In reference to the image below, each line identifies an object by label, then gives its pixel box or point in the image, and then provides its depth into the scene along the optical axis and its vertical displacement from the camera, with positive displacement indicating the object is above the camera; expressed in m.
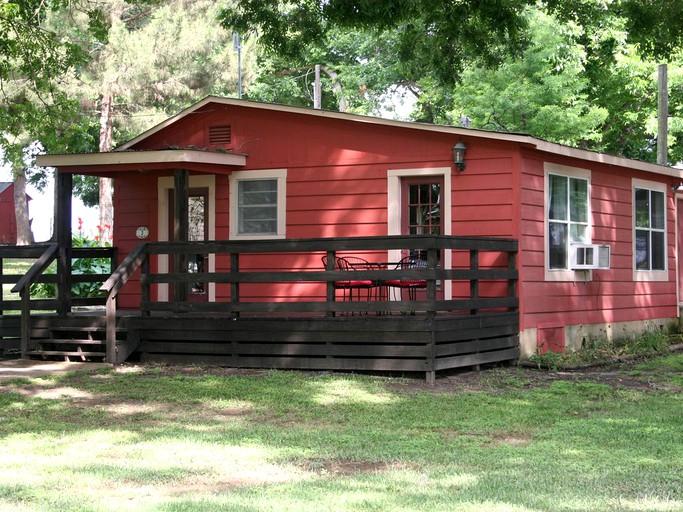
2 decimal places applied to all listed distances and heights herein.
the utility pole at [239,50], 27.86 +6.96
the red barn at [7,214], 48.00 +3.34
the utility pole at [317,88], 31.66 +6.58
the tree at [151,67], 28.08 +6.59
